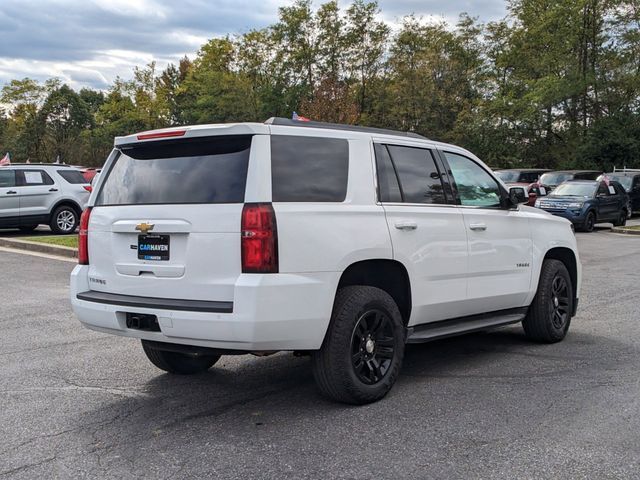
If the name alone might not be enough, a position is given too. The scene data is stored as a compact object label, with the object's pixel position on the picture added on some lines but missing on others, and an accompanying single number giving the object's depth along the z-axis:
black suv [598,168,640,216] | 26.31
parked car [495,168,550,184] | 28.02
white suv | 4.34
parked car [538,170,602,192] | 26.47
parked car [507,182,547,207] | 22.52
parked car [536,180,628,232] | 21.09
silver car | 17.41
